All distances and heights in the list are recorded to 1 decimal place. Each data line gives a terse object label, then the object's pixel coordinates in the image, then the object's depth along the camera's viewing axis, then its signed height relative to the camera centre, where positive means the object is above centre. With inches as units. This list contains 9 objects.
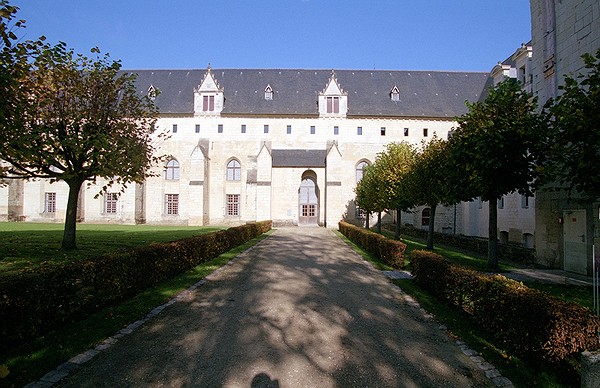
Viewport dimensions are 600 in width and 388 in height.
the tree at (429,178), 658.8 +45.1
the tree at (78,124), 434.5 +99.7
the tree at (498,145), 420.2 +68.1
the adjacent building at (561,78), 442.0 +177.1
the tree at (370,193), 903.9 +20.5
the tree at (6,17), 284.1 +144.7
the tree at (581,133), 286.5 +58.3
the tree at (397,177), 775.7 +51.6
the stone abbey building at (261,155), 1419.8 +181.7
